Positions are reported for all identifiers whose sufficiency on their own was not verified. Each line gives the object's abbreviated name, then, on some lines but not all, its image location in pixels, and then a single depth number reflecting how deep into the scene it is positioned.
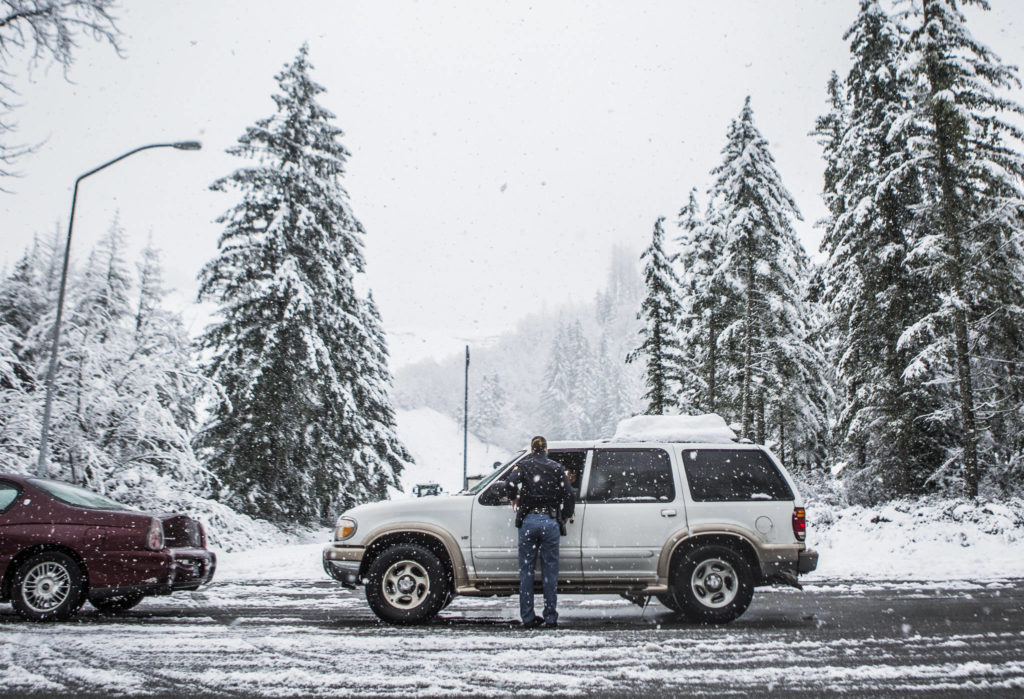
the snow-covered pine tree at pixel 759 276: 26.20
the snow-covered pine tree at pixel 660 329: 35.31
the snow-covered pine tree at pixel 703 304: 29.62
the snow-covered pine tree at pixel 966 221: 18.31
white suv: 7.62
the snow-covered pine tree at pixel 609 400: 104.00
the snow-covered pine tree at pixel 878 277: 20.95
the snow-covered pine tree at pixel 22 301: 20.36
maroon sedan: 7.80
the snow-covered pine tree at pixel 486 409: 119.19
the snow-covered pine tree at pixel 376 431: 25.41
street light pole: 13.06
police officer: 7.23
